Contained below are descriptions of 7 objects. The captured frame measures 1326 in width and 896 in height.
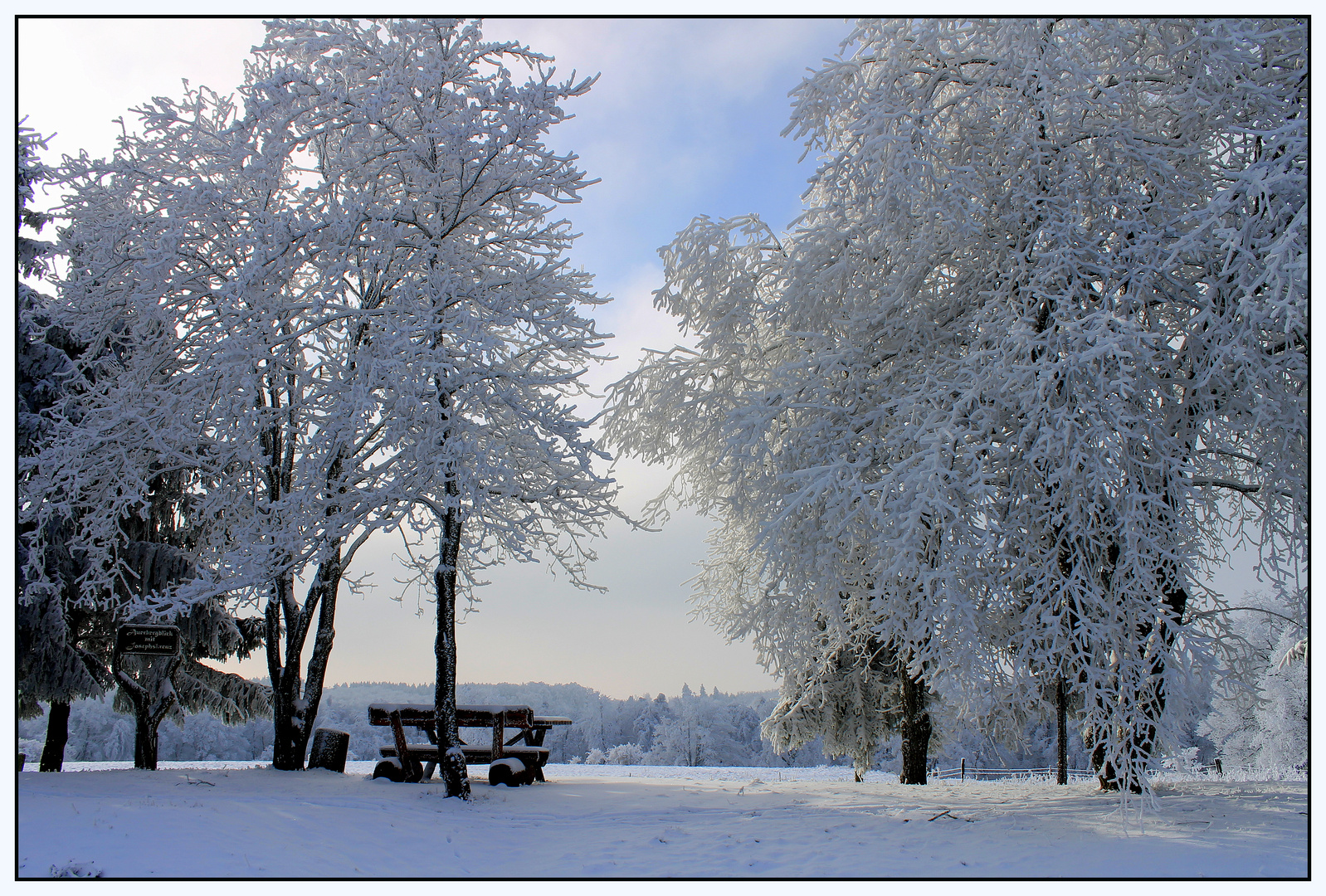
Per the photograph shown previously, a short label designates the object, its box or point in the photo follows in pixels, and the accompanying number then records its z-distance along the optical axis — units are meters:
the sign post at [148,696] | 13.48
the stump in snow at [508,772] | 10.95
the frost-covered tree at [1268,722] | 31.78
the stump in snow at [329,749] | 12.36
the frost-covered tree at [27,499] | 11.94
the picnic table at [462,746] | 11.01
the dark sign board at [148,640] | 11.30
